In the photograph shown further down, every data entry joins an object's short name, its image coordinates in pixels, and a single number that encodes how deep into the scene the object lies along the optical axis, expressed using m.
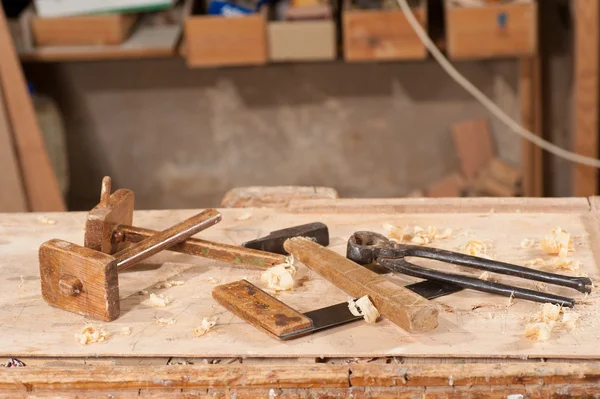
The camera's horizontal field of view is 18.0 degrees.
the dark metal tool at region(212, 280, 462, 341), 1.82
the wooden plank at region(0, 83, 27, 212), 2.84
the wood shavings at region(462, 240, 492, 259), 1.97
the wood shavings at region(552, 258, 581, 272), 1.94
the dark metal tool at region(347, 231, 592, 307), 1.87
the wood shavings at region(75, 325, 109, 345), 1.83
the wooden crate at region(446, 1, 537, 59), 2.73
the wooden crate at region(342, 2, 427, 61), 2.78
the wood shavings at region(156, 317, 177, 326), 1.86
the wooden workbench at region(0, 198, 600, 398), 1.77
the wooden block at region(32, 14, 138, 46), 2.88
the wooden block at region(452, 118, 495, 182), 3.16
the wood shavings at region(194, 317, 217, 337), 1.83
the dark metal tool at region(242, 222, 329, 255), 2.00
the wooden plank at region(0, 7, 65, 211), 2.83
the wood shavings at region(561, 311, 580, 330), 1.82
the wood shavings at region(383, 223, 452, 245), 2.02
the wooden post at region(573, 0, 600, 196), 2.69
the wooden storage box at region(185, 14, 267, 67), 2.80
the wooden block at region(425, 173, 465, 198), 3.16
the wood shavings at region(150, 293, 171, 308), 1.89
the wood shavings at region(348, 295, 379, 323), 1.84
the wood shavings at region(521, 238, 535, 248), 1.99
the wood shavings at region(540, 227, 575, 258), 1.96
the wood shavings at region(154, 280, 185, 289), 1.94
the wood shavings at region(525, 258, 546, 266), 1.95
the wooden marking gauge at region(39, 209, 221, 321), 1.86
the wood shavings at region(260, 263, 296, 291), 1.91
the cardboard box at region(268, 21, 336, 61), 2.79
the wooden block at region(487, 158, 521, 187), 3.04
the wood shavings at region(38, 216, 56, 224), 2.10
